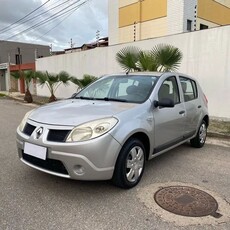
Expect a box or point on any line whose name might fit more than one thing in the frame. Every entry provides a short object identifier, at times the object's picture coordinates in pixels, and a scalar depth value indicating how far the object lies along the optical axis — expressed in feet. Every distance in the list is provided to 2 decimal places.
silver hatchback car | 10.36
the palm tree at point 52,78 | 50.90
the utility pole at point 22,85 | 88.18
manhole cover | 10.12
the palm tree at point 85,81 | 40.77
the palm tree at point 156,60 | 28.63
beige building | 53.88
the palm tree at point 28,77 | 58.80
